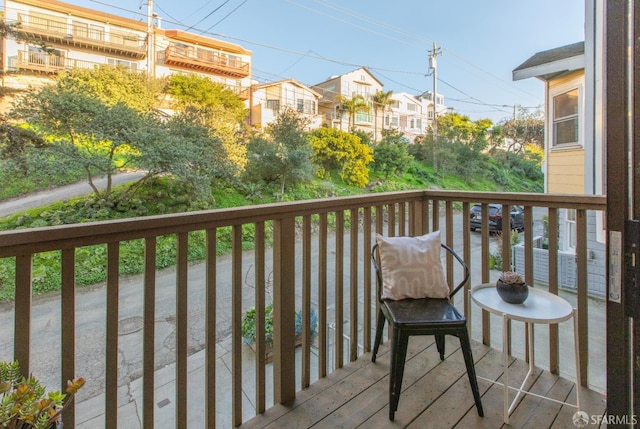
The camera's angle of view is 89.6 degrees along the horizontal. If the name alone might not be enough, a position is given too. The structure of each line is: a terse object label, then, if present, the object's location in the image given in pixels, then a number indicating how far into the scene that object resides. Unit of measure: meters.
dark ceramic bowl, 1.48
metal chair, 1.43
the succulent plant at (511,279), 1.50
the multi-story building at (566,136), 4.57
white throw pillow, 1.69
